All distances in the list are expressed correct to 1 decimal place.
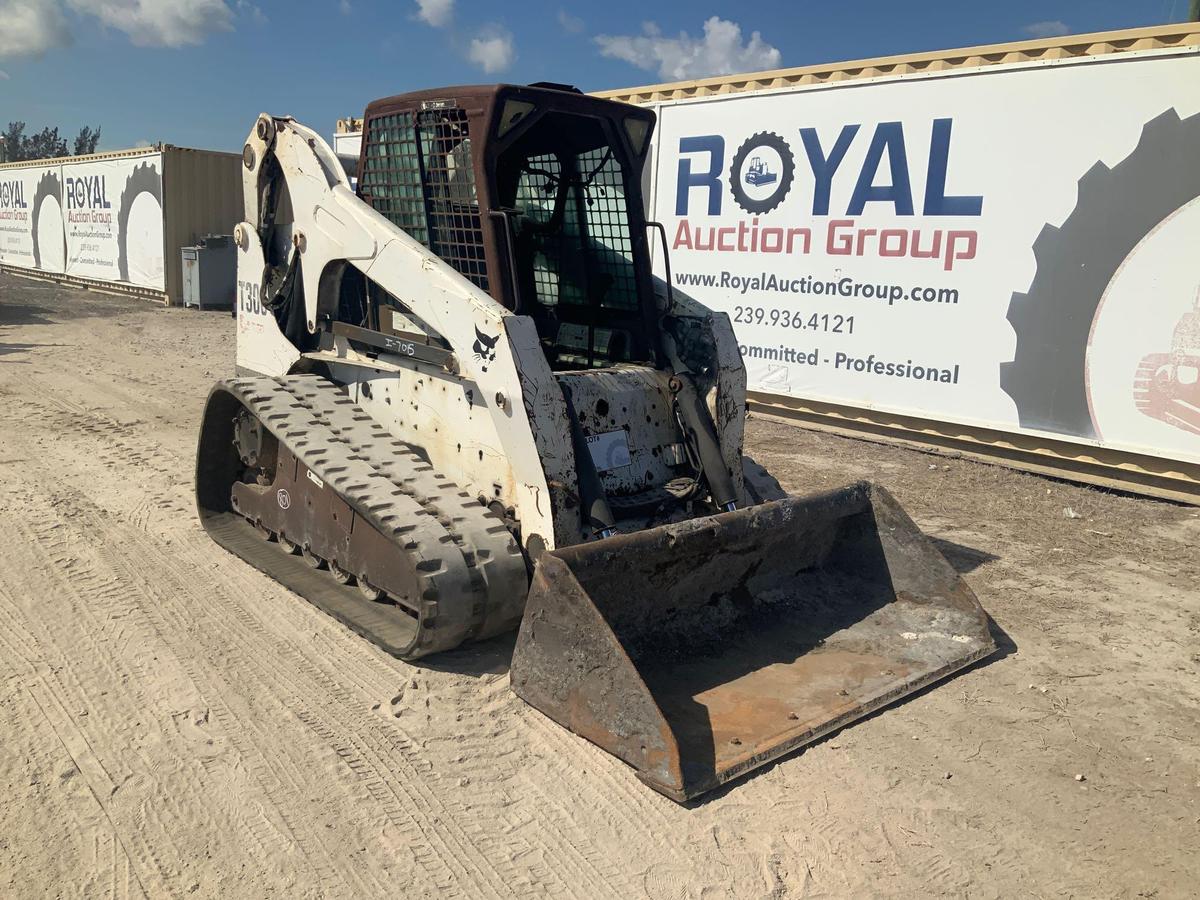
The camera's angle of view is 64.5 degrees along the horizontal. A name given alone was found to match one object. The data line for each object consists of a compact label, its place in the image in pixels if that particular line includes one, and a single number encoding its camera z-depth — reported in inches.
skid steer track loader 143.8
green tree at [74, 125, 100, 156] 2309.3
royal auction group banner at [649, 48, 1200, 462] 280.5
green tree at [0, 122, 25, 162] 2307.0
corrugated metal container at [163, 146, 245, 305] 732.7
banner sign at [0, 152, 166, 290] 754.2
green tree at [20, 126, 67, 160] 2297.1
